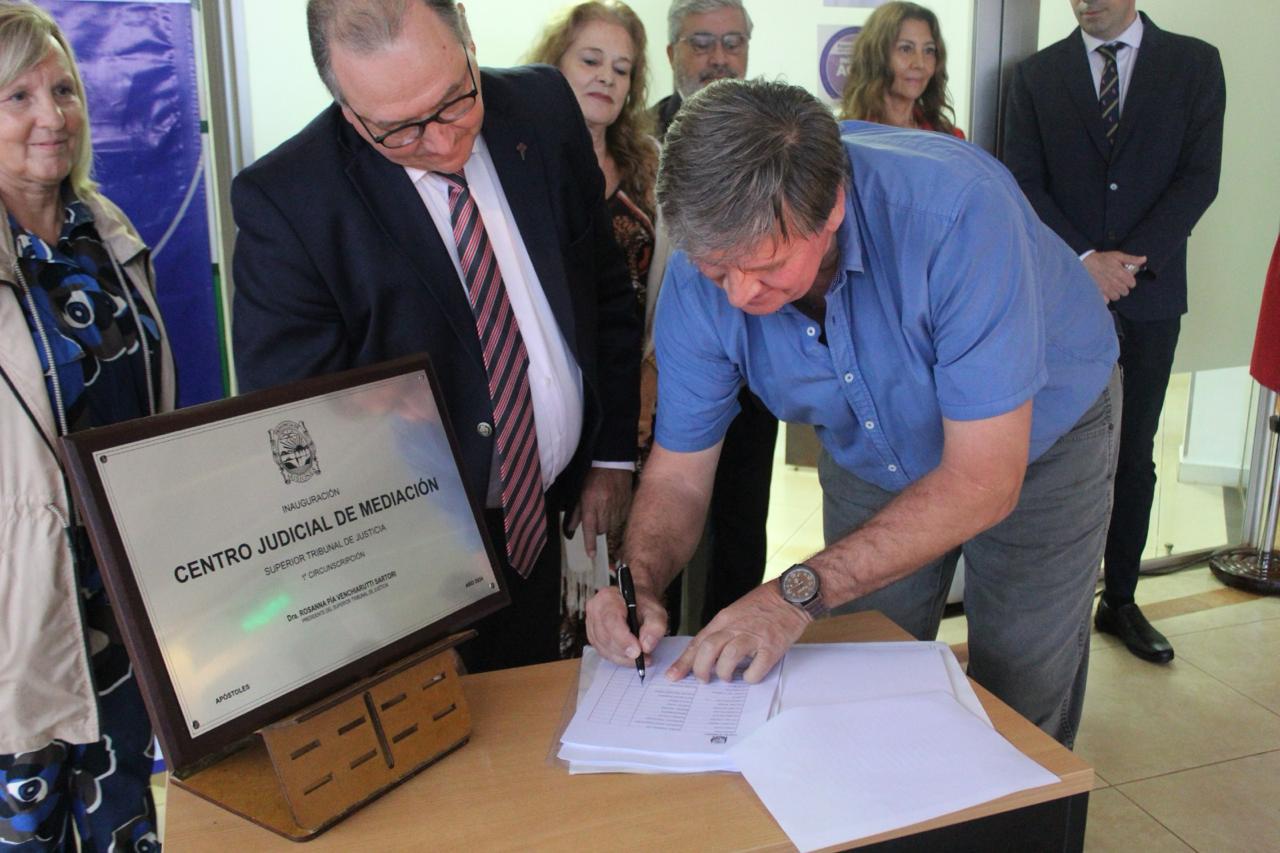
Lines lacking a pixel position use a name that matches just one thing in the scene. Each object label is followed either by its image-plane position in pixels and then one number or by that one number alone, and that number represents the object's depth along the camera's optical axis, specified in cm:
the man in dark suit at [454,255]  140
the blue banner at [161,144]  228
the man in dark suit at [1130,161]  296
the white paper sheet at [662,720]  116
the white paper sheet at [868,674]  126
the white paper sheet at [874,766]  104
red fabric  328
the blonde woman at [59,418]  163
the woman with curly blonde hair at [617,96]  228
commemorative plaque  98
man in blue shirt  122
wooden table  105
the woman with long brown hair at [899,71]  282
